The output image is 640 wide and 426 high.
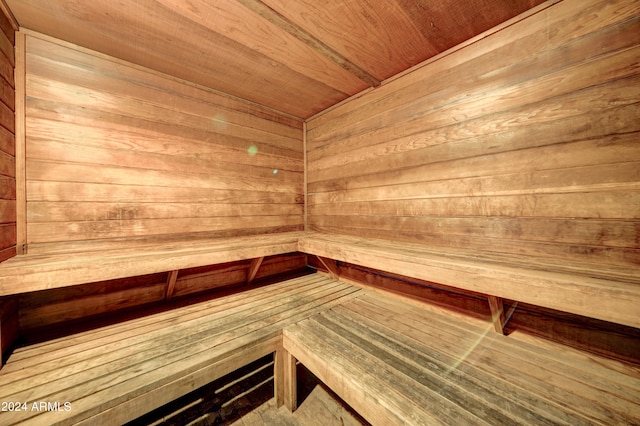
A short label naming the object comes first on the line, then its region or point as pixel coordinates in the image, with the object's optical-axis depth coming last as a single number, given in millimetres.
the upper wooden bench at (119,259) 1419
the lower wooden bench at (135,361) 1235
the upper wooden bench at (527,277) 1002
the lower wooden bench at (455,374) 1164
